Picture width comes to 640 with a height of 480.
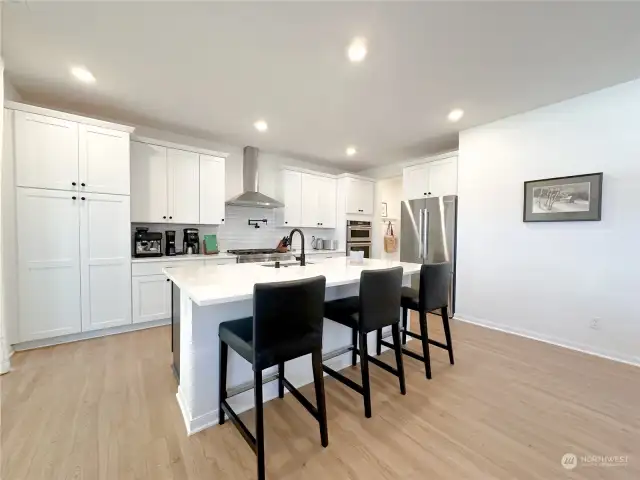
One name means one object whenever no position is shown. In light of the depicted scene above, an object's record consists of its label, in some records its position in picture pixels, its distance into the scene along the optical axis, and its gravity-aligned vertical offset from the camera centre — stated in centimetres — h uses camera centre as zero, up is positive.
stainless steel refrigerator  392 +6
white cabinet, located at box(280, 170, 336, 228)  493 +67
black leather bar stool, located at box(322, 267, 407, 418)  177 -55
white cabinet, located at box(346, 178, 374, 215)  539 +80
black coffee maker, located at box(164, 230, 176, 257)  370 -14
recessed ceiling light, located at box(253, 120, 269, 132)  355 +148
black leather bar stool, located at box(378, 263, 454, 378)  225 -55
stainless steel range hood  446 +96
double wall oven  541 -2
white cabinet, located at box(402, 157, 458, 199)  401 +89
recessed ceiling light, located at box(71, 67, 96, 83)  240 +146
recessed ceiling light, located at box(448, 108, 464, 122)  318 +147
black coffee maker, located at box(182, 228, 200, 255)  390 -10
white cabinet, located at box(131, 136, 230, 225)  345 +67
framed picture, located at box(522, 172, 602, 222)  275 +41
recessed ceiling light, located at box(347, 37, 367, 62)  201 +144
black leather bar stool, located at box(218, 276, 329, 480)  129 -54
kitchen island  157 -63
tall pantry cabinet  263 +11
